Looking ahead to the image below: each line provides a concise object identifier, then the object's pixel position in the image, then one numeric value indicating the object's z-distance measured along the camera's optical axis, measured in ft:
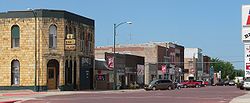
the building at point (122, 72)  217.36
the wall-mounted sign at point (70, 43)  175.68
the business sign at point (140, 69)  270.89
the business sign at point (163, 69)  305.16
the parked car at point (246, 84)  187.86
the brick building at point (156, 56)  305.55
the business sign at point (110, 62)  218.79
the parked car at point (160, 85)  215.10
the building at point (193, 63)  422.41
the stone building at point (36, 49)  173.78
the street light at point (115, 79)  226.83
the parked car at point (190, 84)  302.70
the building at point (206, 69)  480.23
